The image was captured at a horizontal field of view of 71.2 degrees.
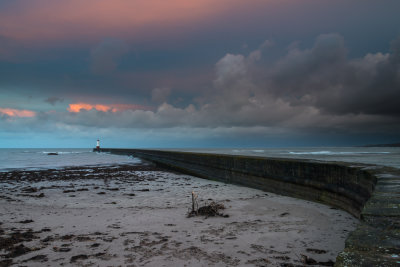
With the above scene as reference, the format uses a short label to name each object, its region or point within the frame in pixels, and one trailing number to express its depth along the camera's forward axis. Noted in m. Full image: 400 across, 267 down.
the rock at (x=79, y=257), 3.74
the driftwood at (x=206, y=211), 6.21
